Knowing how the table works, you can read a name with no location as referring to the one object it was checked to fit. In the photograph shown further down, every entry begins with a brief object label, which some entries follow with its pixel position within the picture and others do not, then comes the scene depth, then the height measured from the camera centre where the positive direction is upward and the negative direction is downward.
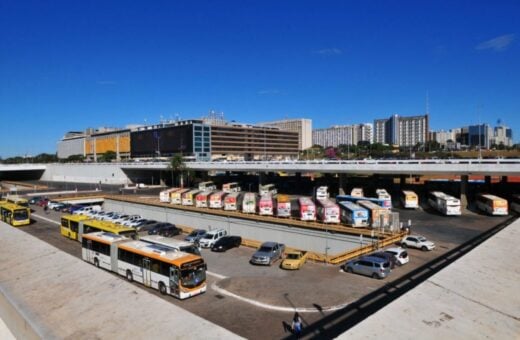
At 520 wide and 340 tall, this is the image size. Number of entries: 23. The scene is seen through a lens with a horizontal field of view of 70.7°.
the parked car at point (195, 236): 34.59 -6.83
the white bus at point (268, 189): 66.25 -4.45
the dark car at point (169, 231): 39.06 -6.97
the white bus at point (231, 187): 71.31 -4.29
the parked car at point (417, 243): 27.42 -6.00
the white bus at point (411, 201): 46.06 -4.69
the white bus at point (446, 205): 40.47 -4.64
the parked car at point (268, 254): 26.95 -6.70
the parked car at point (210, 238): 33.47 -6.79
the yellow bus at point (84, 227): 29.12 -5.16
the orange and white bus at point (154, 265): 19.06 -5.64
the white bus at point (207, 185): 75.24 -4.14
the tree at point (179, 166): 82.75 +0.02
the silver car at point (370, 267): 21.52 -6.23
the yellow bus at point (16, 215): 41.56 -5.49
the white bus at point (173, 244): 24.70 -5.28
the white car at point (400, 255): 24.05 -6.02
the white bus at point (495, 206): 39.19 -4.59
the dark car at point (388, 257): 23.00 -5.85
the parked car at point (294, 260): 25.05 -6.65
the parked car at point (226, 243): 32.22 -6.96
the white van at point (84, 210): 49.88 -6.13
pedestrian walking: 13.81 -6.08
